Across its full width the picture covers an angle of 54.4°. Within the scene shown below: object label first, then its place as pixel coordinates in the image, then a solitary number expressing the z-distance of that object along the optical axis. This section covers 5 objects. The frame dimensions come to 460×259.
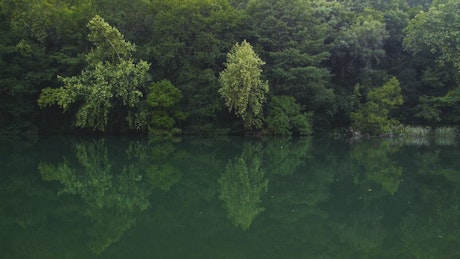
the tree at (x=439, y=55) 29.84
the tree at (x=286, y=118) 26.81
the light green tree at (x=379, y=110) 28.27
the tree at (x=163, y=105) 25.66
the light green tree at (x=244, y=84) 25.14
